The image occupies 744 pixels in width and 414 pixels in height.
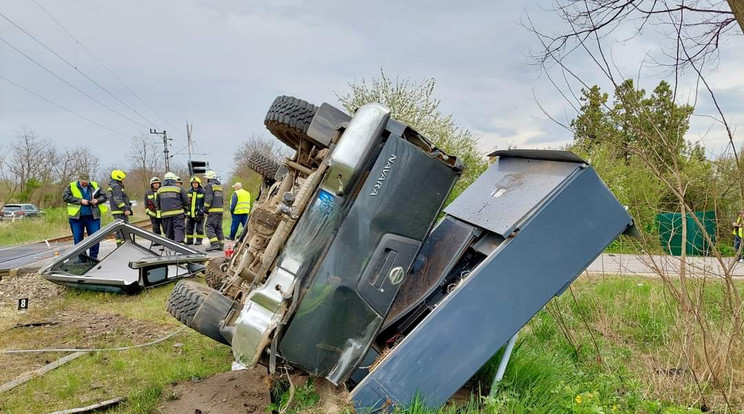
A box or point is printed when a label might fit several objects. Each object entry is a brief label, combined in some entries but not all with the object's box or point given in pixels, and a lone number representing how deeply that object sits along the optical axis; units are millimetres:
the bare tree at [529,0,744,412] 2768
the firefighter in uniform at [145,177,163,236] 9626
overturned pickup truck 2082
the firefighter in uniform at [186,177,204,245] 9664
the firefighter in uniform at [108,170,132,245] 9562
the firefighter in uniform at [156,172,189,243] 9008
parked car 23562
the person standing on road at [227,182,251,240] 10039
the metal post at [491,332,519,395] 2355
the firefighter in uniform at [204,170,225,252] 9609
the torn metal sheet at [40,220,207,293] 5648
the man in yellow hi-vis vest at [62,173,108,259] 8492
